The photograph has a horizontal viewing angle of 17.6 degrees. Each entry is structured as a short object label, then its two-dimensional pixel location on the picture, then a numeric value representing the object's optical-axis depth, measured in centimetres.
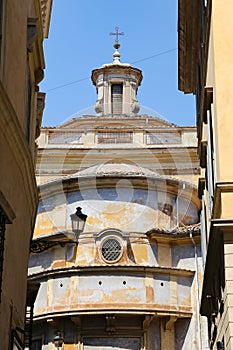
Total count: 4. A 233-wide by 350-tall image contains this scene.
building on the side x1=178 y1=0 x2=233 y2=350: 1220
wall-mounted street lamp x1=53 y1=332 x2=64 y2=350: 2270
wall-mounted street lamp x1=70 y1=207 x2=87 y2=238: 1619
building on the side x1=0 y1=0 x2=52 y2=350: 1095
